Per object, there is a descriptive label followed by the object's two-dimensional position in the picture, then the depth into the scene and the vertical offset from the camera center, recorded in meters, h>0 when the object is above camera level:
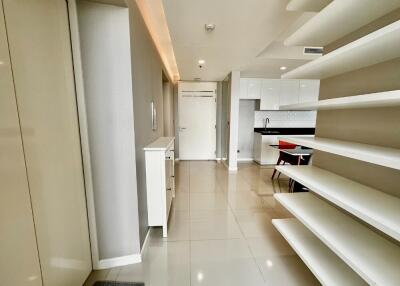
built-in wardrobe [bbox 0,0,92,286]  0.84 -0.20
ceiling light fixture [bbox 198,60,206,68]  3.43 +1.00
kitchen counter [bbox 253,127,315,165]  4.99 -0.68
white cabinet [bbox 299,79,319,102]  5.07 +0.72
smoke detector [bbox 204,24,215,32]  2.08 +1.00
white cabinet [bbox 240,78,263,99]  4.96 +0.75
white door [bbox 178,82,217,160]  5.38 -0.12
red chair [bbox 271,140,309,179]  3.25 -0.75
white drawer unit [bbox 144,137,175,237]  1.88 -0.69
